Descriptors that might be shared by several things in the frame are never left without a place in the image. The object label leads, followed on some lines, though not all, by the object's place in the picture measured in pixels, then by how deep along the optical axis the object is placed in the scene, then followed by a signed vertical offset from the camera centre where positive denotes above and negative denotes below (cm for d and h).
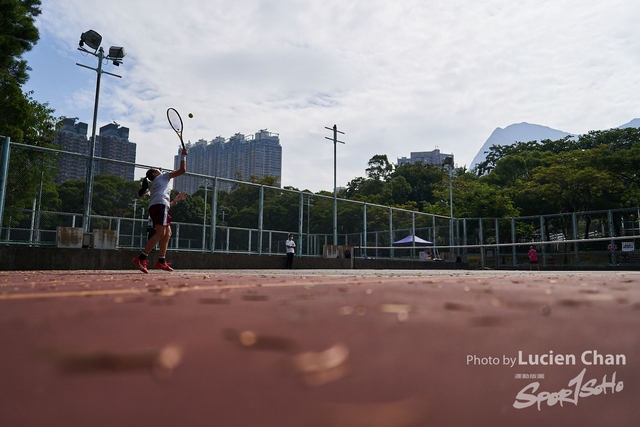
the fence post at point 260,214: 1439 +150
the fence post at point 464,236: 2647 +157
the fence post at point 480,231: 2735 +194
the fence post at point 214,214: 1277 +129
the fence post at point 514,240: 2684 +146
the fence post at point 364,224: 1969 +163
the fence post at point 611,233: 2311 +168
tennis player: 640 +79
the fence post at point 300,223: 1620 +135
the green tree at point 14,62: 1605 +734
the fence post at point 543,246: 2520 +101
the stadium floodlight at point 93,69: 1047 +541
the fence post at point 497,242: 2680 +130
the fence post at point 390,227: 2094 +158
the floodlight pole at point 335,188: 1861 +328
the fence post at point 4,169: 896 +177
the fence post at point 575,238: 2453 +152
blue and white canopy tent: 2138 +99
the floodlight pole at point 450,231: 2569 +177
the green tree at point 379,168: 6444 +1355
